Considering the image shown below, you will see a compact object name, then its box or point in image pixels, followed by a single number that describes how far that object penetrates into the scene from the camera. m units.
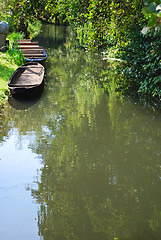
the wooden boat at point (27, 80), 10.34
